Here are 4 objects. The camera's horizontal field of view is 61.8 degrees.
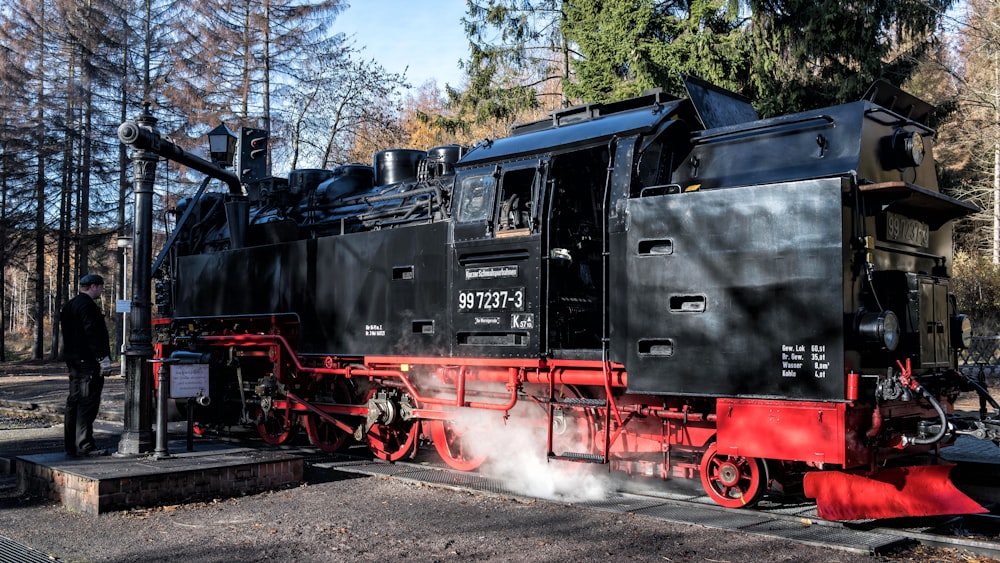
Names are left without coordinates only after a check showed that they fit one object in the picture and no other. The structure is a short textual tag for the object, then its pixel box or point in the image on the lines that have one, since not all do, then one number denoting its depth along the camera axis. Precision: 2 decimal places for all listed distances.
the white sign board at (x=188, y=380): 8.74
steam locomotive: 5.91
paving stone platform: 6.71
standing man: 8.12
